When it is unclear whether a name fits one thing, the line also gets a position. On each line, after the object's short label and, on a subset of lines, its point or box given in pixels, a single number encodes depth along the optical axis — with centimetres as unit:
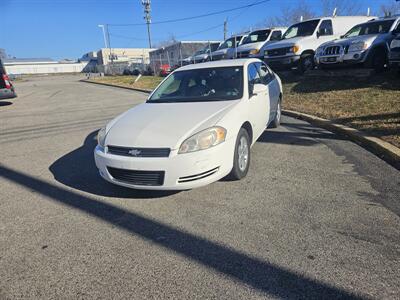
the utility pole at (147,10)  5140
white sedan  338
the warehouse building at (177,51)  3040
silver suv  952
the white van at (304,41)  1181
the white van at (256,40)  1493
